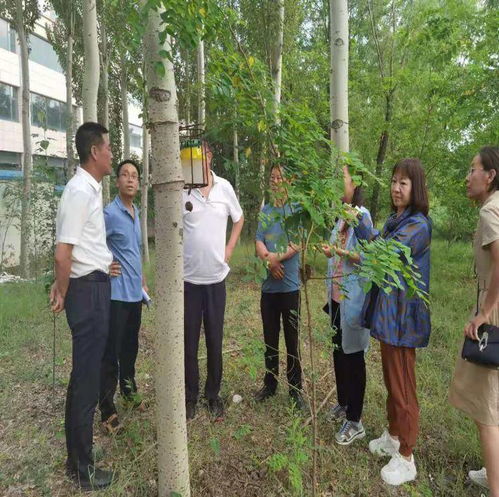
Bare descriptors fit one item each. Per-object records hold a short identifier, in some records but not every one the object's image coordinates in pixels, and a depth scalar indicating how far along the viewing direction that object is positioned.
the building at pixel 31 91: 19.44
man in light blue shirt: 2.94
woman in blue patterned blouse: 2.40
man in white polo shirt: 3.03
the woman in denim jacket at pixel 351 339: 2.73
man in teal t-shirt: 3.12
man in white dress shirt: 2.25
